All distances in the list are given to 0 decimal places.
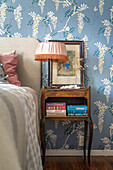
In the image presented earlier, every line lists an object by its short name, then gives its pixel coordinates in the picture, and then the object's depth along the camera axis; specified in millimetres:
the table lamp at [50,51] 2262
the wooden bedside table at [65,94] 2291
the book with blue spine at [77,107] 2357
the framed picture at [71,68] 2703
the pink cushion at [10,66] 2342
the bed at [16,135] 466
